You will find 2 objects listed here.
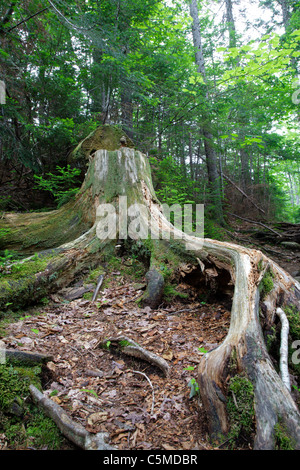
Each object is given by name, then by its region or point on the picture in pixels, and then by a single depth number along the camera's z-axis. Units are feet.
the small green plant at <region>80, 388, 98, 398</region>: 7.41
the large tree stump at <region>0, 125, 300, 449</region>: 5.80
